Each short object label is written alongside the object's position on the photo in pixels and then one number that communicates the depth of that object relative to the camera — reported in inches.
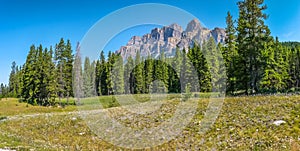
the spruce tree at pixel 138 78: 2687.0
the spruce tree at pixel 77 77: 2112.6
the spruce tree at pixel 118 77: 2567.0
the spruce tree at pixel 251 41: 1182.0
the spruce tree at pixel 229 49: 1533.9
